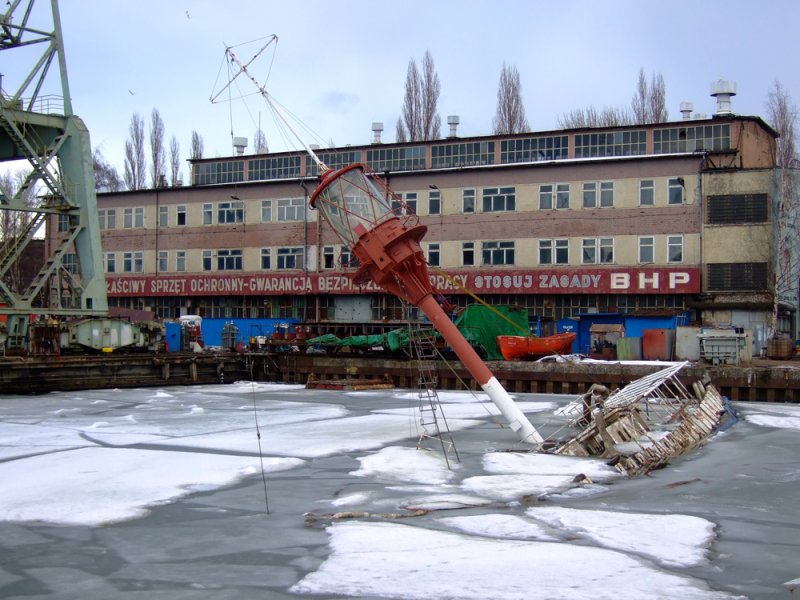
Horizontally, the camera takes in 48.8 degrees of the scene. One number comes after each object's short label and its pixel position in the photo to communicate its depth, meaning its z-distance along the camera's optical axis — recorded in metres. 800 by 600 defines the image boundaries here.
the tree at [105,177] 98.56
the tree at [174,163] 83.50
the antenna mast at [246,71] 23.97
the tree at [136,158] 84.38
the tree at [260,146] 81.93
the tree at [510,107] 69.75
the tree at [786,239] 48.94
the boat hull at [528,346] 41.97
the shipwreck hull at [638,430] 18.47
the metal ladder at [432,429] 20.18
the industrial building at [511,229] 49.31
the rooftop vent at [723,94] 54.41
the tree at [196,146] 83.50
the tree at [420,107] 71.06
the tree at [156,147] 84.62
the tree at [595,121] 72.14
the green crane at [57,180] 41.78
